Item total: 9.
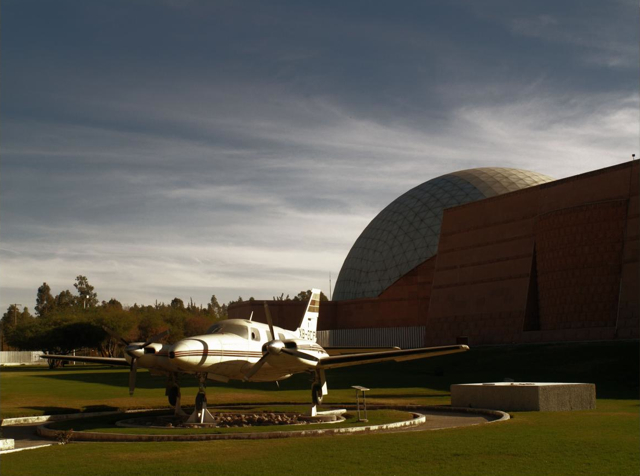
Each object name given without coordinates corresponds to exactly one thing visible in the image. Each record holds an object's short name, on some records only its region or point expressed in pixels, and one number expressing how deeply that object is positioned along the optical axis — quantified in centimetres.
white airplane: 2267
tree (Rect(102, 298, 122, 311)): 19198
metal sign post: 2352
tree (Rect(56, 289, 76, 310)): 18418
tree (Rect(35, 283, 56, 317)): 18238
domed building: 4966
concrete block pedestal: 2681
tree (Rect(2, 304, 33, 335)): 17258
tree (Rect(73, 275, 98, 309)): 18500
